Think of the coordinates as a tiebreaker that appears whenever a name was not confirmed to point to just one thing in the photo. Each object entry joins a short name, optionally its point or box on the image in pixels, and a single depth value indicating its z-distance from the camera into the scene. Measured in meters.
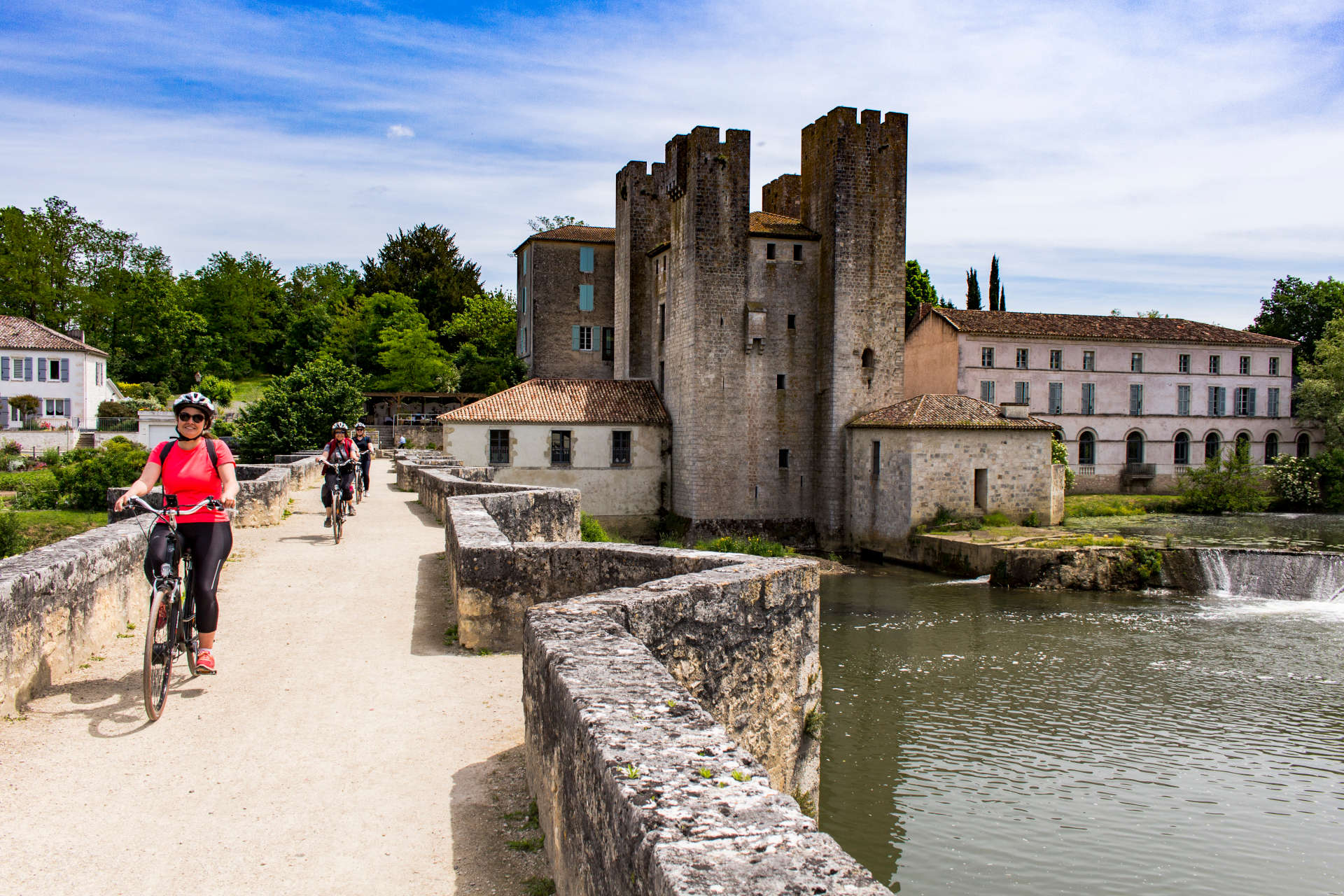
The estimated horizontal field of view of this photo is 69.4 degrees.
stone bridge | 3.19
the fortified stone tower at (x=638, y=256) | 39.53
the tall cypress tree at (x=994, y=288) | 61.91
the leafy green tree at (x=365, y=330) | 61.81
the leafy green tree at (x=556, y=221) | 72.06
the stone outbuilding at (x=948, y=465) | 31.53
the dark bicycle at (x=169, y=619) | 5.86
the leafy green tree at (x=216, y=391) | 56.75
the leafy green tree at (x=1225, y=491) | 42.31
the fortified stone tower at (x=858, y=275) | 34.09
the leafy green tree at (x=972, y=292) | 63.34
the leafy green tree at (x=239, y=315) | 74.31
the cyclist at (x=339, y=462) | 13.90
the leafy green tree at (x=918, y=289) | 56.28
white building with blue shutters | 53.03
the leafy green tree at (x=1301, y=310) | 58.31
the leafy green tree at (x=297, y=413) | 38.66
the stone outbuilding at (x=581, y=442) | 34.16
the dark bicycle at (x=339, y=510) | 13.45
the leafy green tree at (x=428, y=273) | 65.75
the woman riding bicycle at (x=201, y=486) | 6.30
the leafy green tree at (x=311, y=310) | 68.94
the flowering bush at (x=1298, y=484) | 45.12
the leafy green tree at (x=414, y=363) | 57.00
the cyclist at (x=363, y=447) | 19.64
